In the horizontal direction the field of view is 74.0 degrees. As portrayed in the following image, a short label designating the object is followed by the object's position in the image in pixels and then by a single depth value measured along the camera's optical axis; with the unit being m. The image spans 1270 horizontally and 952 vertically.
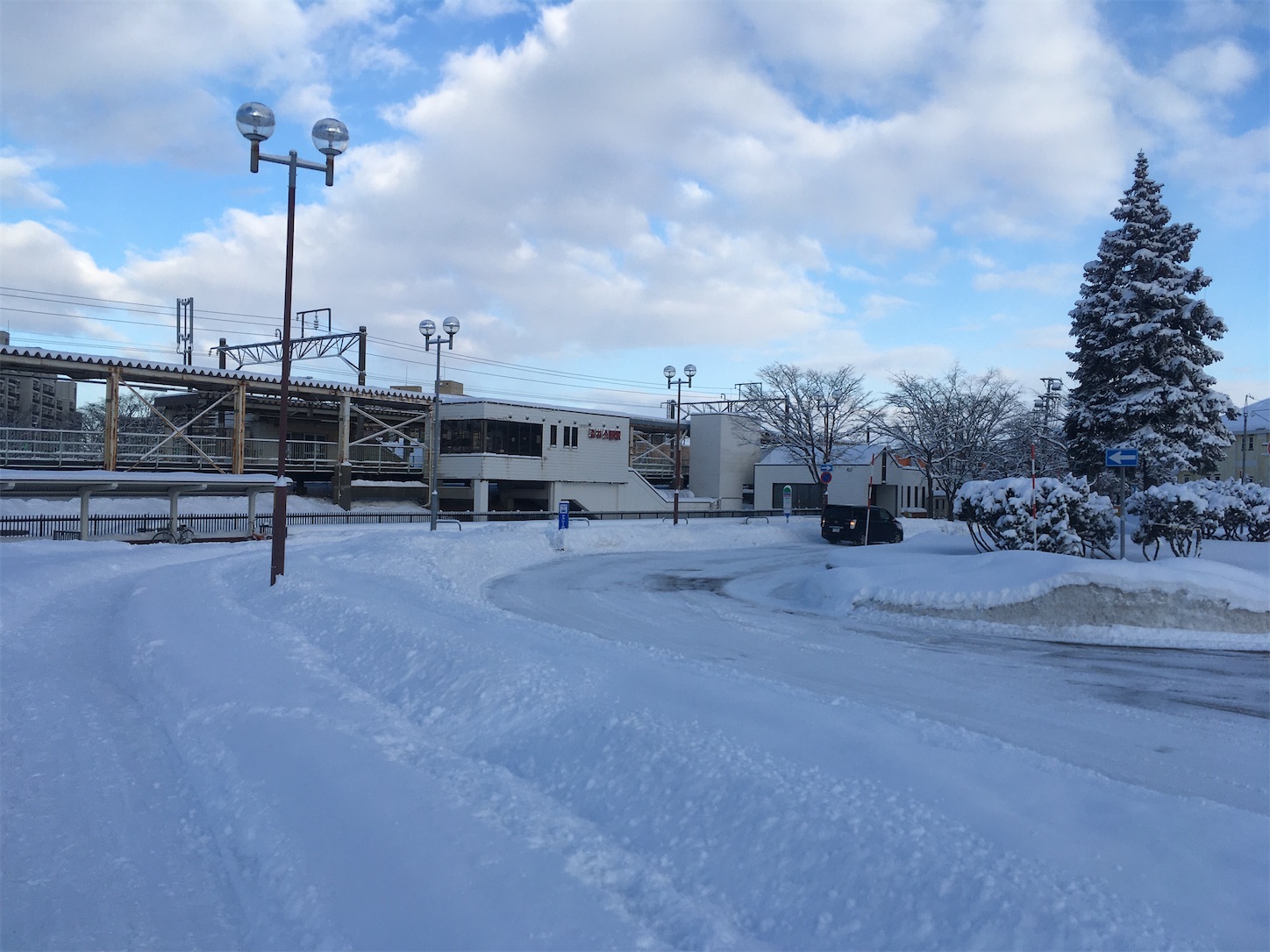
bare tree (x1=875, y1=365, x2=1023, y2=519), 50.19
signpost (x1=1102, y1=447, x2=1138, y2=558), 17.39
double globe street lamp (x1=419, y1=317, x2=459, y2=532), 32.16
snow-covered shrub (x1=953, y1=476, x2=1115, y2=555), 20.92
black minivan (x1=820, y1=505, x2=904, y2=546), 35.47
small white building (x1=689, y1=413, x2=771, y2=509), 62.38
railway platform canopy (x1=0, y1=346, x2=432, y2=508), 36.22
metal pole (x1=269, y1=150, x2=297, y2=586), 16.34
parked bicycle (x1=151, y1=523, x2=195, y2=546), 28.88
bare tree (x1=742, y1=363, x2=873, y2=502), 52.47
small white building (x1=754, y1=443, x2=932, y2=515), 53.16
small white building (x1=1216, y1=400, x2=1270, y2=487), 81.06
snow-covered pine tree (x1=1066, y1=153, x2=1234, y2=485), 31.05
